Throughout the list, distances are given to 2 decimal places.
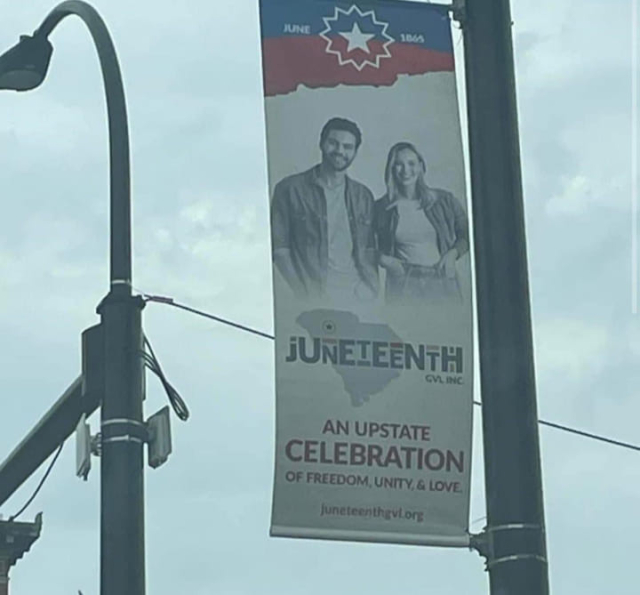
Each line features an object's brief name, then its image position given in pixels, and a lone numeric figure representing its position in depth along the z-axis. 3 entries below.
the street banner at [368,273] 8.61
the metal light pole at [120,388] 10.50
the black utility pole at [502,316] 8.50
